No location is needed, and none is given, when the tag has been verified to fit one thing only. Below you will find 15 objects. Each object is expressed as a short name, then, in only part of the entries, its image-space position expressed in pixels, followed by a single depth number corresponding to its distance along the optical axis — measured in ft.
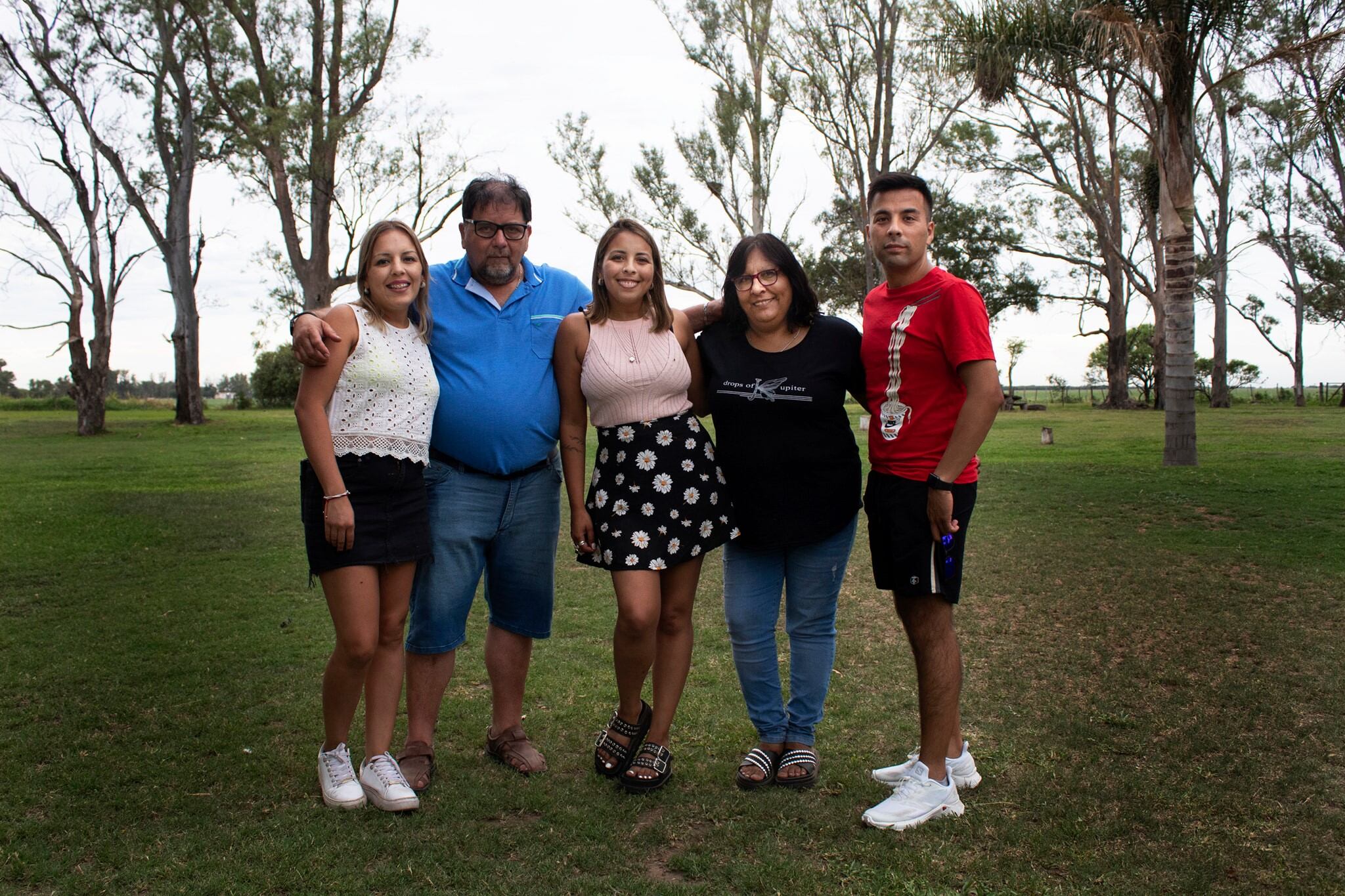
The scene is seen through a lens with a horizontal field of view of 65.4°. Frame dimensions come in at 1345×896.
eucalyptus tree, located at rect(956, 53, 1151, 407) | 96.27
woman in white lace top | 10.96
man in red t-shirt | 10.62
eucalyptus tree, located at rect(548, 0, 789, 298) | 94.68
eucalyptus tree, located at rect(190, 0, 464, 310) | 82.38
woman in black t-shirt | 11.78
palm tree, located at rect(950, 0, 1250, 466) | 38.55
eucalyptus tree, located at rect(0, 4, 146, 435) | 85.61
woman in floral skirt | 11.69
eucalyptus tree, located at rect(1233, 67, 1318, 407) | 114.73
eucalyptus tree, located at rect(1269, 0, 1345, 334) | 36.45
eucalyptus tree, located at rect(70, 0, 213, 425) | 89.15
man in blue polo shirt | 12.02
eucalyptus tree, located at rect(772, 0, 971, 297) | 82.17
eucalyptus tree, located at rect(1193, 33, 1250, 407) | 108.68
